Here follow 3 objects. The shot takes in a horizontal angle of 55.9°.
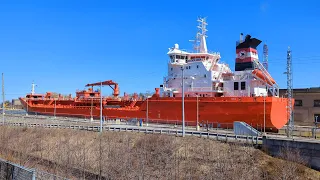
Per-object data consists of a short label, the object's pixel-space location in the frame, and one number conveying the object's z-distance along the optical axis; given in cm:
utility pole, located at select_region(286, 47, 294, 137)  3019
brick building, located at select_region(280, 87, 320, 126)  5141
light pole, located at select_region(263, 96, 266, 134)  3406
